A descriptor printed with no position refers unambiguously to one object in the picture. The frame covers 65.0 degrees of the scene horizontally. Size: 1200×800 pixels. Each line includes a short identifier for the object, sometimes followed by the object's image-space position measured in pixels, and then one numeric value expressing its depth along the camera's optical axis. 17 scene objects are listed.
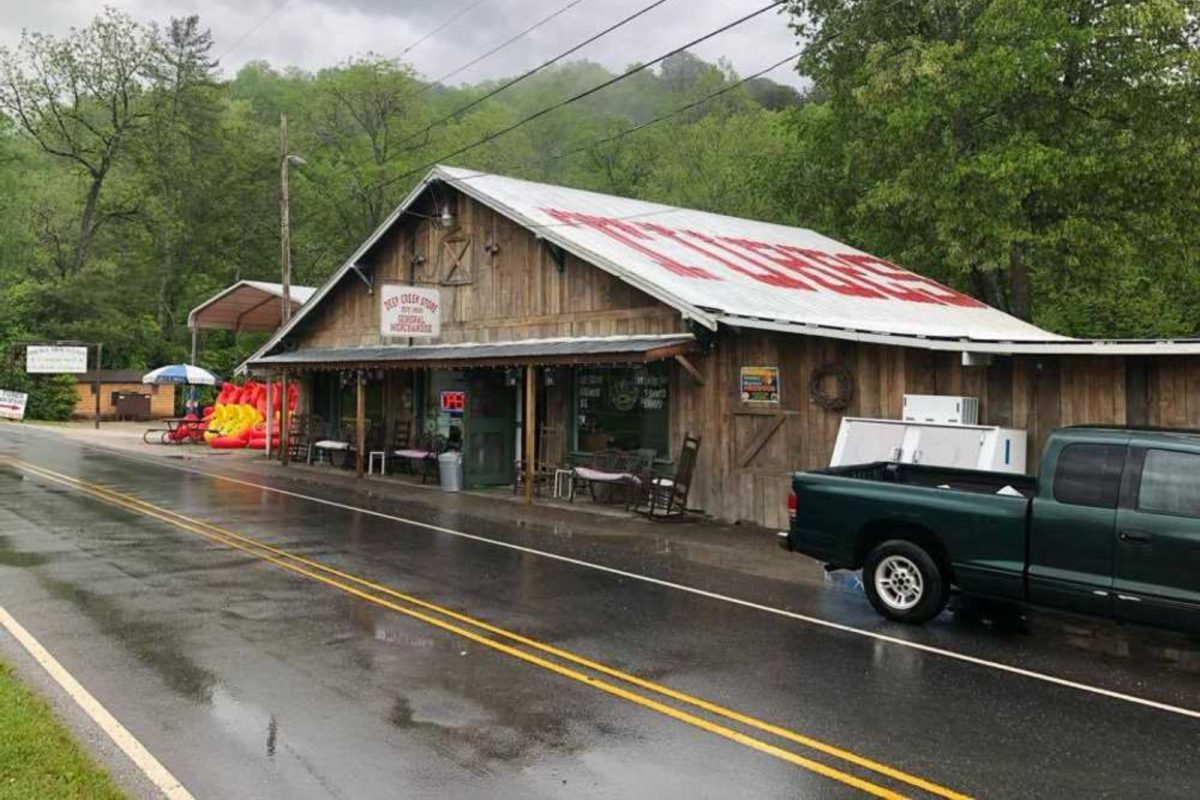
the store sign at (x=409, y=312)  19.58
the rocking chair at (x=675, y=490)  15.12
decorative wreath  13.58
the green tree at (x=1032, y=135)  21.47
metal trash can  19.22
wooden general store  12.22
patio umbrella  33.69
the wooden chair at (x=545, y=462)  18.64
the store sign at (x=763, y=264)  17.50
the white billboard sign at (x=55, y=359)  44.00
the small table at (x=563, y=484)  18.02
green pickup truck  7.12
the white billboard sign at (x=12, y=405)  44.69
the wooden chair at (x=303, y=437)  25.13
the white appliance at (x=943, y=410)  12.16
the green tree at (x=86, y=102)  53.81
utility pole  27.67
